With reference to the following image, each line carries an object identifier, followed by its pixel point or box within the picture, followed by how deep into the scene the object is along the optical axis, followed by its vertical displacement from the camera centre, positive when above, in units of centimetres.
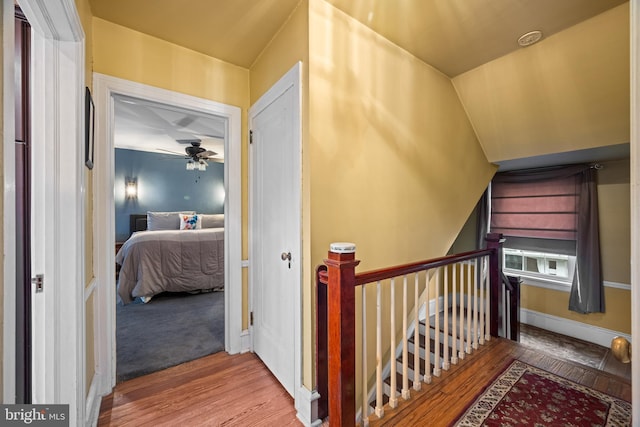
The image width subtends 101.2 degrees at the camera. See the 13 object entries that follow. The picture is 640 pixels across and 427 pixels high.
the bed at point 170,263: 353 -72
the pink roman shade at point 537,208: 370 +3
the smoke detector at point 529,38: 192 +129
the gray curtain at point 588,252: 347 -57
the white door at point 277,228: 171 -12
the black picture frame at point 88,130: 139 +47
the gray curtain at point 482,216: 443 -9
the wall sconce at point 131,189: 564 +53
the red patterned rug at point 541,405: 151 -120
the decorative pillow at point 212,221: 569 -18
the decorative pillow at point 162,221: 543 -17
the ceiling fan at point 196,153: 466 +111
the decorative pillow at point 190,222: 536 -19
